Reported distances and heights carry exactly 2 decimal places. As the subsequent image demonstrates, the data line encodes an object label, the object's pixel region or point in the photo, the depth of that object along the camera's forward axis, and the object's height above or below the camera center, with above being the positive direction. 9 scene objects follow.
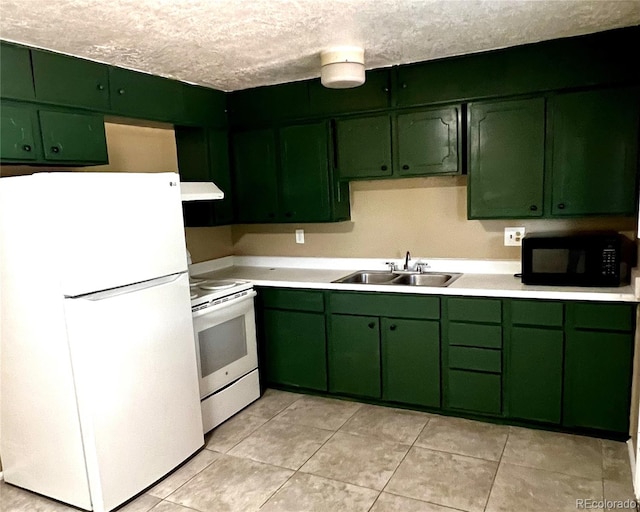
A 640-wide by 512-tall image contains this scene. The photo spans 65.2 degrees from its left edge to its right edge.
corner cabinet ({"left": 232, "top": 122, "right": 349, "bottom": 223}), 3.55 +0.14
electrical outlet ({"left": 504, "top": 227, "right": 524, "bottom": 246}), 3.27 -0.33
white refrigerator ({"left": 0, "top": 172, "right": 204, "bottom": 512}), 2.18 -0.59
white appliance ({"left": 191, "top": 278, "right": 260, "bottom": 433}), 3.07 -0.96
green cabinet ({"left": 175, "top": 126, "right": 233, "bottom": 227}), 3.62 +0.25
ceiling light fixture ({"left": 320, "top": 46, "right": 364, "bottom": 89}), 2.77 +0.72
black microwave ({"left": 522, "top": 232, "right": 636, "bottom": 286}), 2.77 -0.43
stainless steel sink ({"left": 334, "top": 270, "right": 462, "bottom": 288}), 3.46 -0.61
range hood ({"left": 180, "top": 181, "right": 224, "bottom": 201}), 2.99 +0.06
